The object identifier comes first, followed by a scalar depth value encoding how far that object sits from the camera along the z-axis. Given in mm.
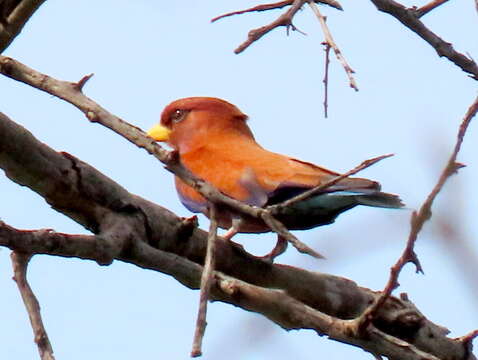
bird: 9898
